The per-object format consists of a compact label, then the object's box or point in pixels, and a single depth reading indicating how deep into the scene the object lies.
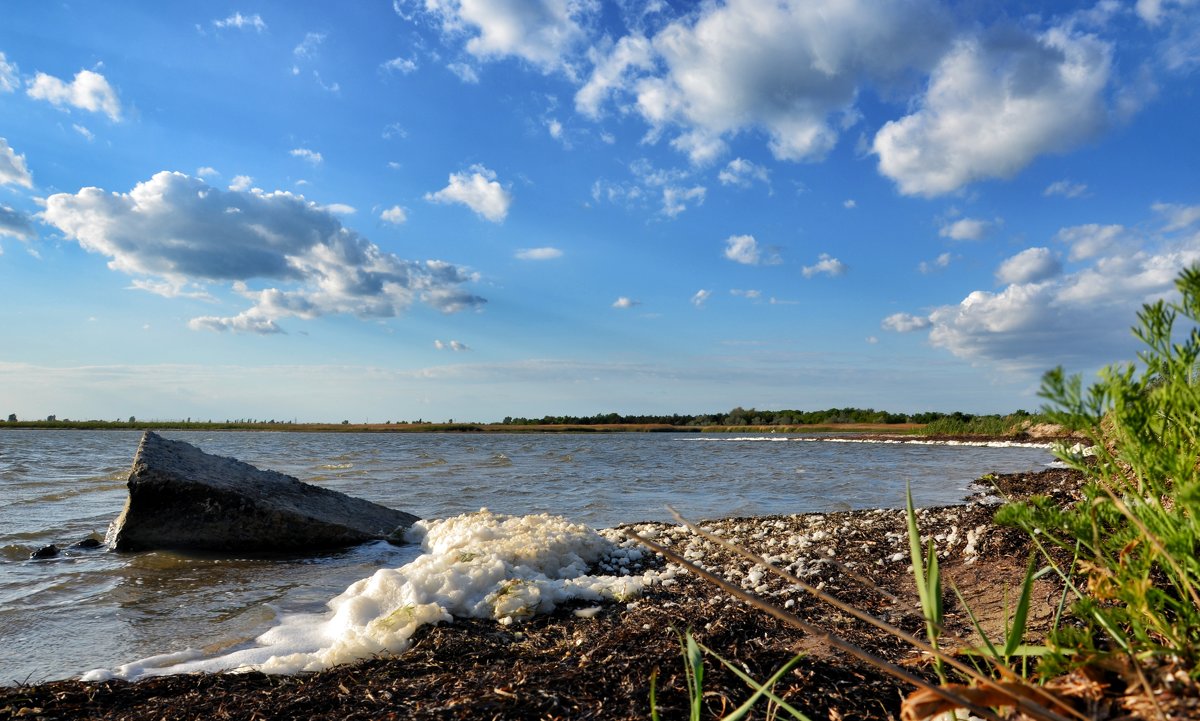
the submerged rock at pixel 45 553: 2.98
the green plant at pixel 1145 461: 0.61
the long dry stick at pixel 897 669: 0.41
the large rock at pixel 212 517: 3.20
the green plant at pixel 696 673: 0.55
